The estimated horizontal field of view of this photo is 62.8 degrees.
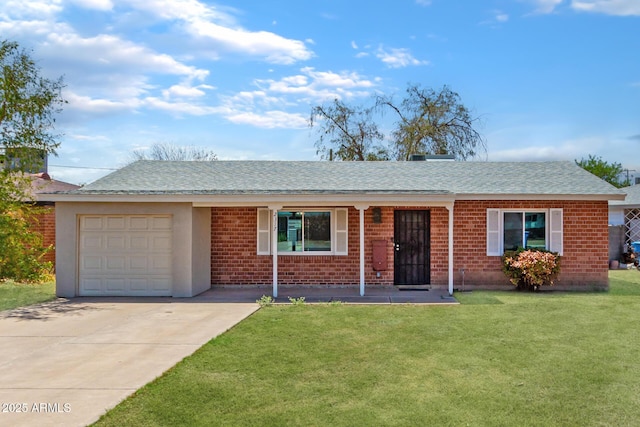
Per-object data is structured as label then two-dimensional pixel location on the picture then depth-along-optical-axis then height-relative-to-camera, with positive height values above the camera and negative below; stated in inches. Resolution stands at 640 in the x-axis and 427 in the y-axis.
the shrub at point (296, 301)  461.9 -71.5
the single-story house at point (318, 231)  506.9 -10.5
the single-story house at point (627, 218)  832.1 +7.1
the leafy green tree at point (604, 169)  1752.0 +181.8
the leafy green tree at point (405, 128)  1299.2 +241.4
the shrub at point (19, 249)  570.6 -31.8
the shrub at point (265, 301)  456.1 -71.6
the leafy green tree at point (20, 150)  577.0 +81.9
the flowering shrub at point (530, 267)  518.9 -45.3
